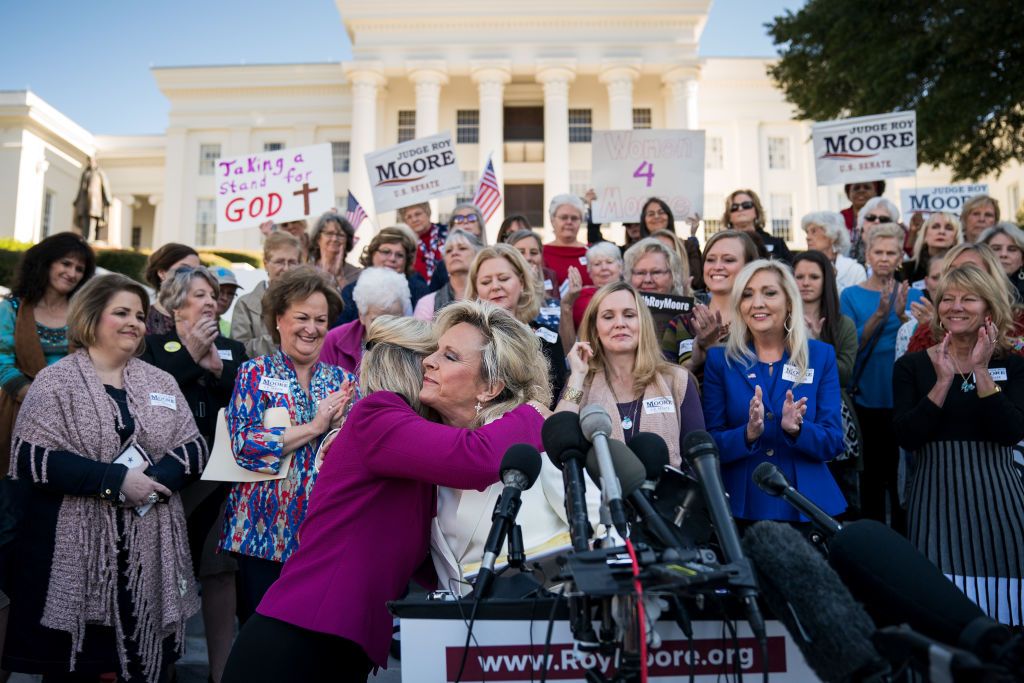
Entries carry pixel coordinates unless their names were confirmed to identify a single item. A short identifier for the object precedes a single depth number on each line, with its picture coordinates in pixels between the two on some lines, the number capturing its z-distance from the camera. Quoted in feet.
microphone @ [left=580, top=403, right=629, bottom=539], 5.80
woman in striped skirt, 13.51
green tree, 53.00
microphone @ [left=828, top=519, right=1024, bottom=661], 6.40
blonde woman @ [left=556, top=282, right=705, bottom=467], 14.07
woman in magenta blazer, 8.40
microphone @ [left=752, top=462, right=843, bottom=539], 7.00
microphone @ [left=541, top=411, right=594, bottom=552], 6.26
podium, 7.04
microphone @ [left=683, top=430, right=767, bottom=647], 5.57
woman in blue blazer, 13.71
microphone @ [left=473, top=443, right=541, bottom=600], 6.39
